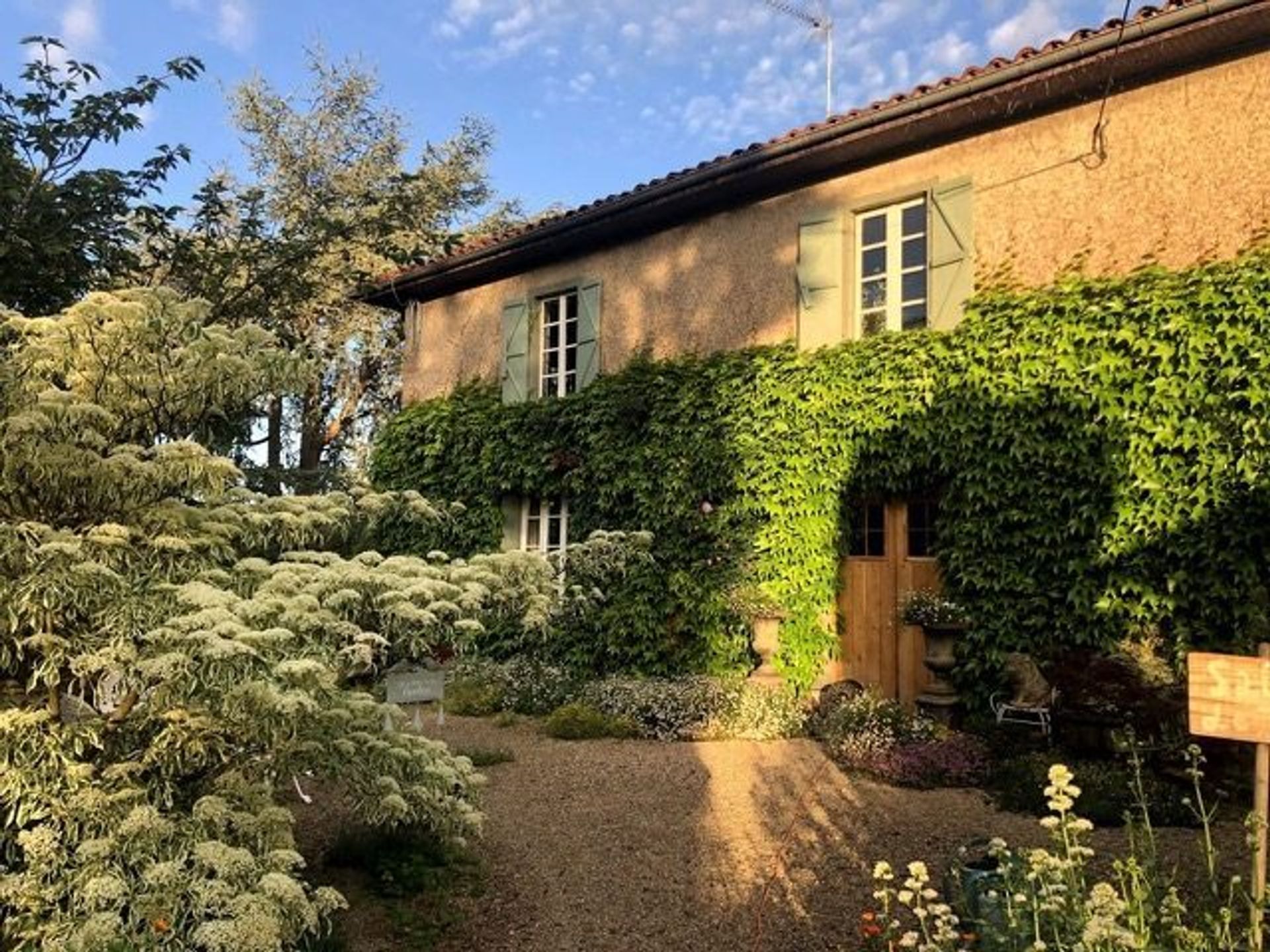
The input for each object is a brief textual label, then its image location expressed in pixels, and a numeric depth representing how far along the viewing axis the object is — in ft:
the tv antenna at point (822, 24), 37.19
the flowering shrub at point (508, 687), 29.76
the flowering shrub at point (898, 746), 19.98
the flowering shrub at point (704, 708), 24.93
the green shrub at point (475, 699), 29.81
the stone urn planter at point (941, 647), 23.94
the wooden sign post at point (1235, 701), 8.61
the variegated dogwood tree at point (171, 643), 10.19
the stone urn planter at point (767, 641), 27.53
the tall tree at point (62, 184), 20.77
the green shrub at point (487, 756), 22.29
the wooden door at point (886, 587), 26.08
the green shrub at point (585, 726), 25.57
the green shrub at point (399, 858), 13.80
